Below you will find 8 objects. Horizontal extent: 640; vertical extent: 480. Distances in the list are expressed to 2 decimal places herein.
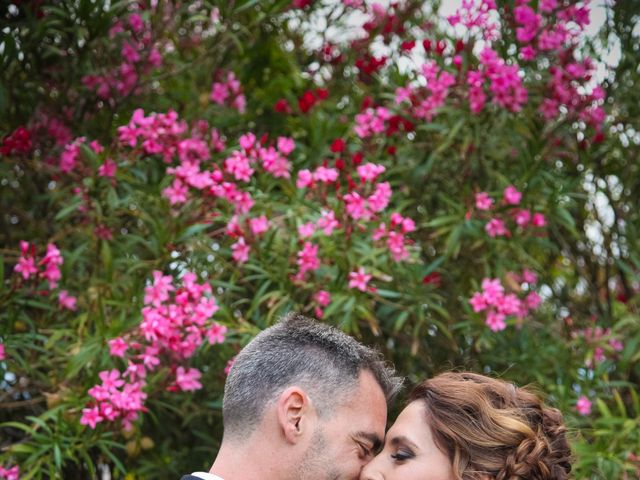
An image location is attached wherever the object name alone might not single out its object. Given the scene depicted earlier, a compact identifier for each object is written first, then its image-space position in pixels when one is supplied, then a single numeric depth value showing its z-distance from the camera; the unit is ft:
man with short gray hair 9.16
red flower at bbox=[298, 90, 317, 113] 15.75
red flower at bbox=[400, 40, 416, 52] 15.07
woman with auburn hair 8.96
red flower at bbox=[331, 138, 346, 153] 13.94
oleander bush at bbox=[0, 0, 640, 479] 12.94
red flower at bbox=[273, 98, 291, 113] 16.10
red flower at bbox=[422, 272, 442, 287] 13.58
